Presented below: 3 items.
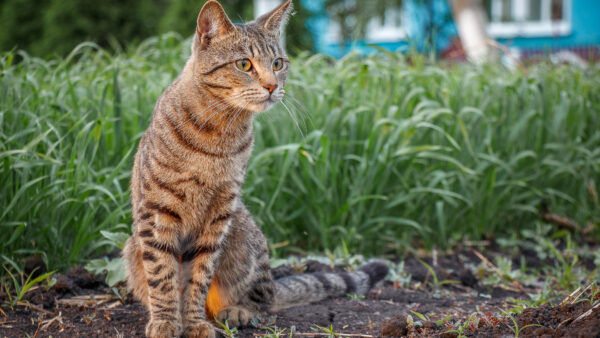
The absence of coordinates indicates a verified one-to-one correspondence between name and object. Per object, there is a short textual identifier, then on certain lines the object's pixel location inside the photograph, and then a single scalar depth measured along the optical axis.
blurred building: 13.98
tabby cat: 2.49
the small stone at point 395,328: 2.38
